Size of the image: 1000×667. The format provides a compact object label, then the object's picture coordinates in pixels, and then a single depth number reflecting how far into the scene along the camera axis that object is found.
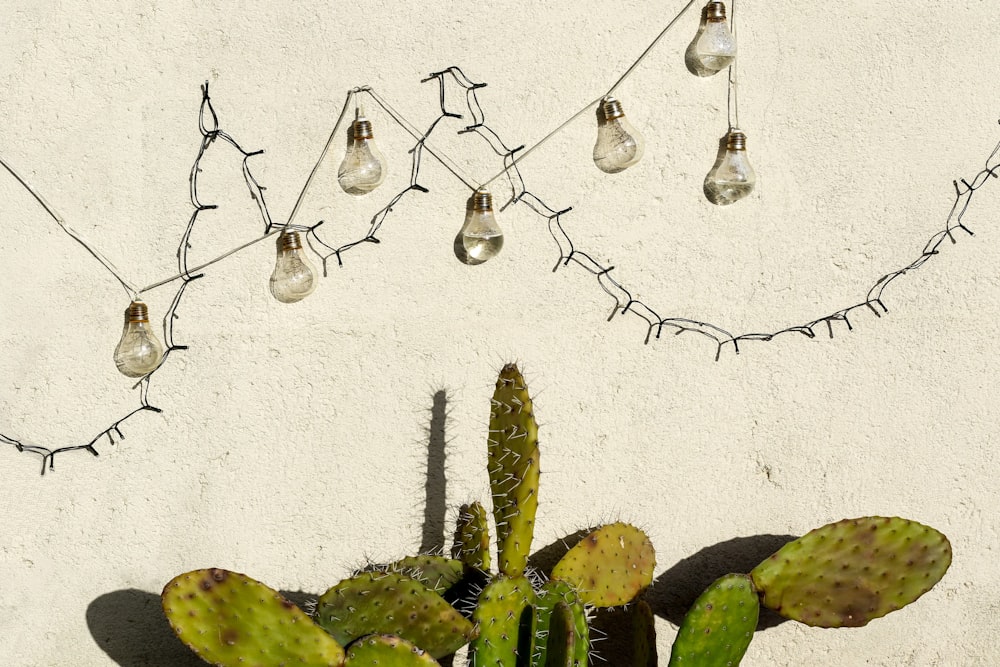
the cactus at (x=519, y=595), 1.47
